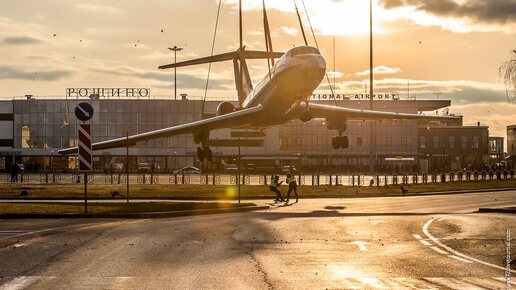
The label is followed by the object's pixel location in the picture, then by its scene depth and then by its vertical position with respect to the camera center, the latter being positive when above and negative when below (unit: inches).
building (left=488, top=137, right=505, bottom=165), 6072.8 -10.2
